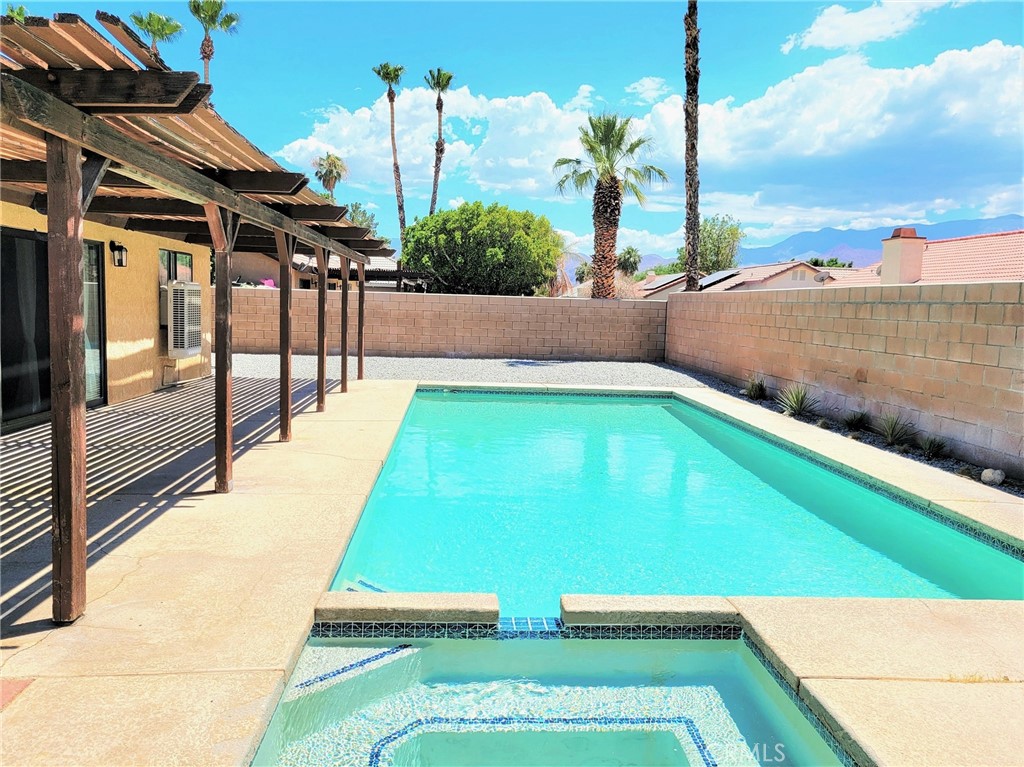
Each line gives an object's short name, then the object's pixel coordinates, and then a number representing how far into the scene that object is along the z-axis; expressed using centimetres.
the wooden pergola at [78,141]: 280
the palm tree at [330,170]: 4900
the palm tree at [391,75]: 3738
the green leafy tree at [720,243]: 5491
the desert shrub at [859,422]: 898
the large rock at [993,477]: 653
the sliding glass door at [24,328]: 700
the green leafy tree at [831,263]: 4736
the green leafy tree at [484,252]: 2355
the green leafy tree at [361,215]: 6114
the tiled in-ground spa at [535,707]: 292
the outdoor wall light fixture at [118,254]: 880
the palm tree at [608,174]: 1789
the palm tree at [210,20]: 3039
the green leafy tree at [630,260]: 5706
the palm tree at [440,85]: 3841
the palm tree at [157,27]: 2816
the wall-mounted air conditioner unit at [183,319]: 1010
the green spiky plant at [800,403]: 1018
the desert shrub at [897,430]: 809
